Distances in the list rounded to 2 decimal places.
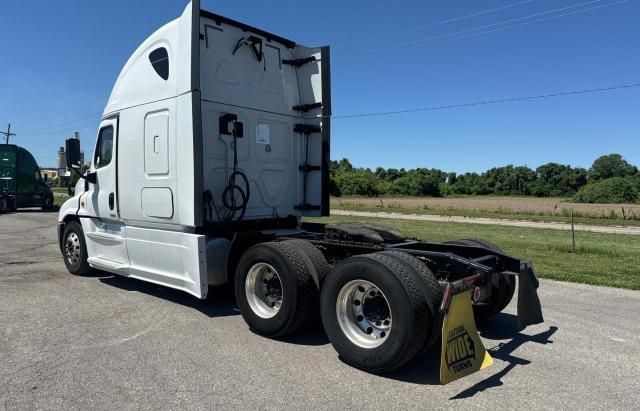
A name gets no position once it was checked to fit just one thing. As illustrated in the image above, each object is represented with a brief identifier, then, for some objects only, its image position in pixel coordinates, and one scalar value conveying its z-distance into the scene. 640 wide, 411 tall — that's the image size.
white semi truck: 4.16
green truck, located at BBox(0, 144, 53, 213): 26.59
